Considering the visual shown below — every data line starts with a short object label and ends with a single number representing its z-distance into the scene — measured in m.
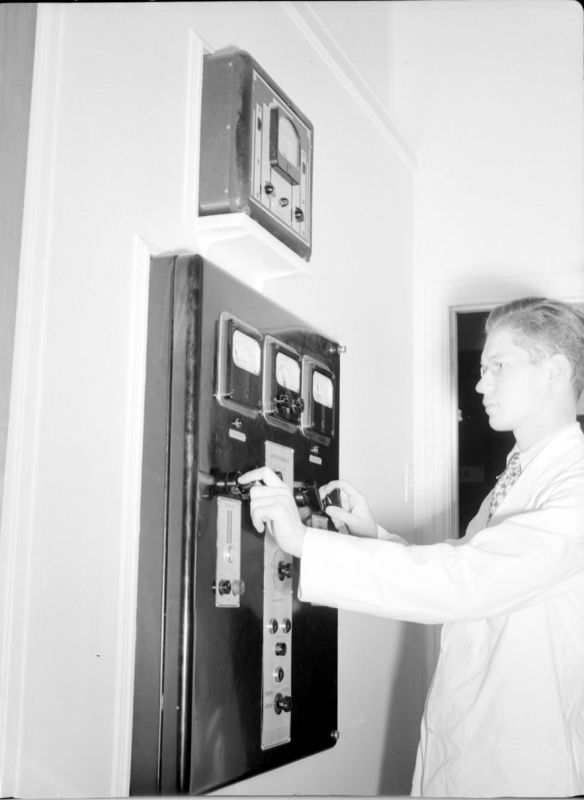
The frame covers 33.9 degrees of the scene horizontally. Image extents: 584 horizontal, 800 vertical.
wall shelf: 1.97
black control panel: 1.68
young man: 1.79
